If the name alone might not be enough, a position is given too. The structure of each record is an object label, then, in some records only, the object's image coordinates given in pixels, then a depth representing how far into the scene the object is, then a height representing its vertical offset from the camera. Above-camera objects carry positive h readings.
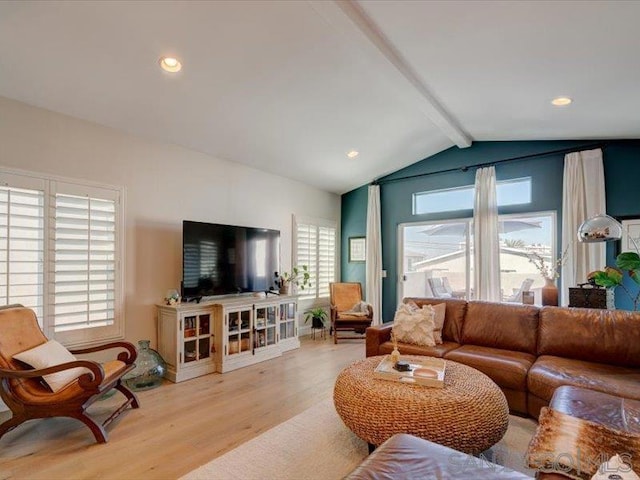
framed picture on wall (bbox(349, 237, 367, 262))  6.48 +0.12
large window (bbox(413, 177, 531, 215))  4.91 +0.91
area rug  2.07 -1.32
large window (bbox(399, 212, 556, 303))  4.77 +0.02
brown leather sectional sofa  2.59 -0.87
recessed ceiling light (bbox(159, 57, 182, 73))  2.81 +1.61
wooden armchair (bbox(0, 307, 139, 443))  2.36 -0.94
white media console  3.71 -0.92
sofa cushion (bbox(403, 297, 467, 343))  3.69 -0.69
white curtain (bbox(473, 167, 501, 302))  4.92 +0.23
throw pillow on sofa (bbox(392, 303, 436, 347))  3.45 -0.73
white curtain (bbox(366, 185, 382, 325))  6.09 -0.03
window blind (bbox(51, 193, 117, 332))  3.20 -0.04
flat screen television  3.95 -0.03
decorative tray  2.22 -0.81
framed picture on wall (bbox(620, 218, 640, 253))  3.99 +0.25
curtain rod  4.29 +1.36
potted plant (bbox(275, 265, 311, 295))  5.11 -0.37
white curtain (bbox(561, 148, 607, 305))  4.14 +0.58
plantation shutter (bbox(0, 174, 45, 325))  2.89 +0.12
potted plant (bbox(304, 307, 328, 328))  5.81 -1.05
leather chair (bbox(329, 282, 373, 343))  5.39 -0.93
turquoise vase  3.45 -1.17
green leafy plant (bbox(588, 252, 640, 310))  3.05 -0.18
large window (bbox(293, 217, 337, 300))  5.84 +0.07
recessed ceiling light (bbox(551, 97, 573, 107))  3.22 +1.47
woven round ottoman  1.93 -0.92
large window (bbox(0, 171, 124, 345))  2.94 +0.03
